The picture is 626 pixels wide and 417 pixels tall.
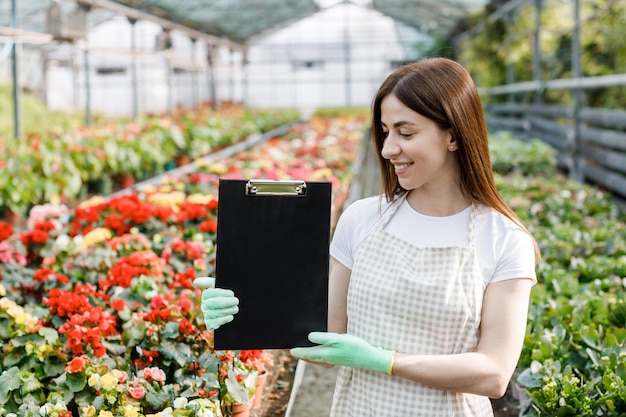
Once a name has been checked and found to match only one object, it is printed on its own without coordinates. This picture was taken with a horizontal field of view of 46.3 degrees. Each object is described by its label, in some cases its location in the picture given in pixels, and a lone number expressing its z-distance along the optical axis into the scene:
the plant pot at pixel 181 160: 8.68
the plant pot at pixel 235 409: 1.89
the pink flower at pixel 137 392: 1.69
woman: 1.28
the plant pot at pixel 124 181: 7.26
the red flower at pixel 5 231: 3.33
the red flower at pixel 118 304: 2.26
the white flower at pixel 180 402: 1.66
